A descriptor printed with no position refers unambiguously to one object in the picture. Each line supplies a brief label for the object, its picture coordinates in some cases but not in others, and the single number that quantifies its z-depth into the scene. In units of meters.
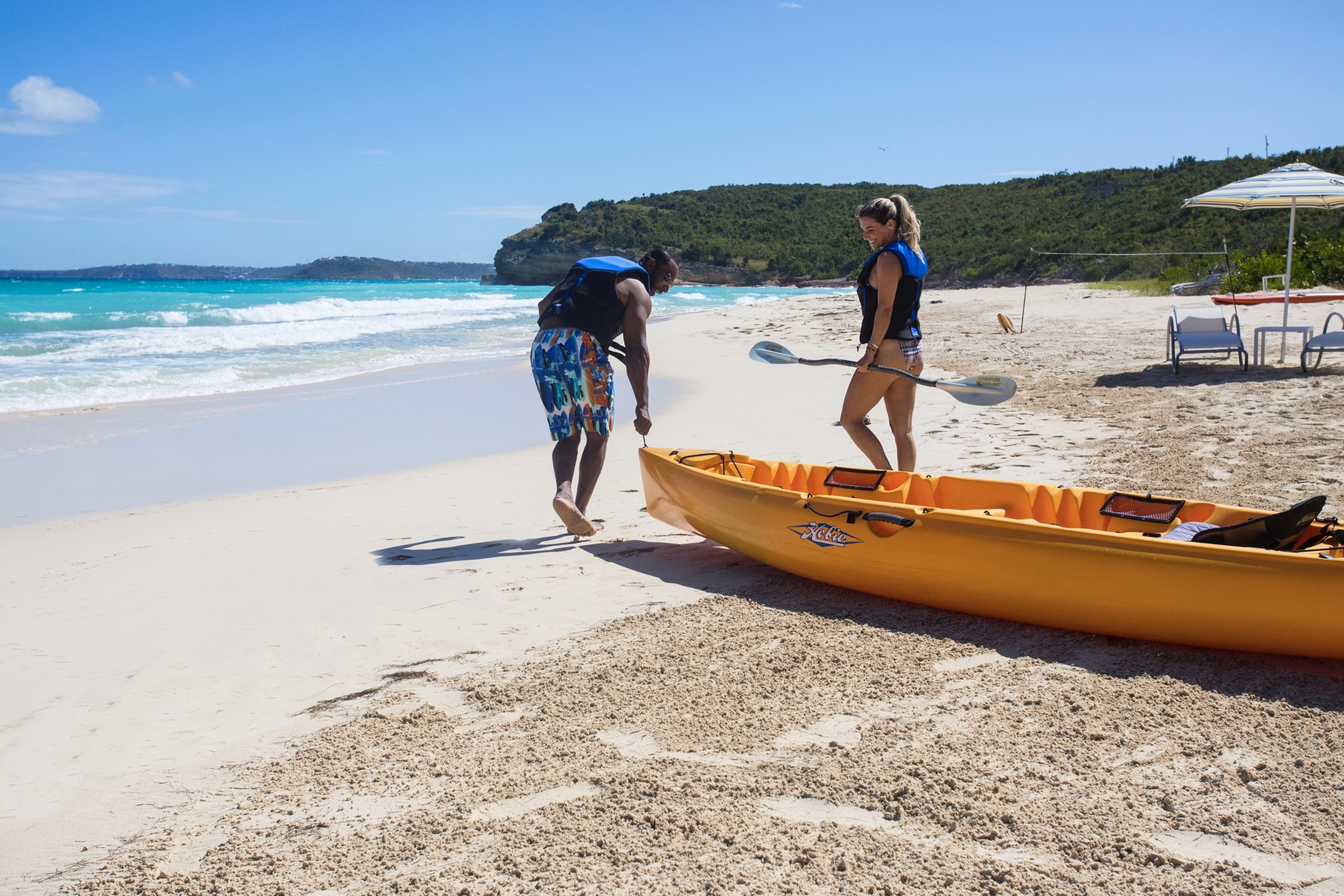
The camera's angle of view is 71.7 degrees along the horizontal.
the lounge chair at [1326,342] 7.97
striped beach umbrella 8.22
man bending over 4.16
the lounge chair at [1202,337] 8.46
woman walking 4.10
